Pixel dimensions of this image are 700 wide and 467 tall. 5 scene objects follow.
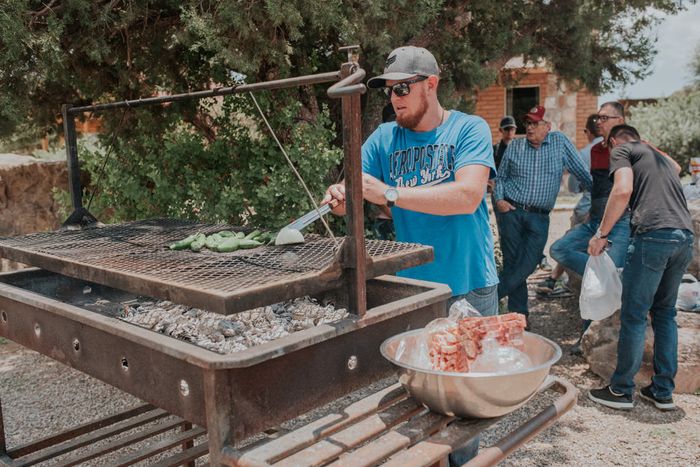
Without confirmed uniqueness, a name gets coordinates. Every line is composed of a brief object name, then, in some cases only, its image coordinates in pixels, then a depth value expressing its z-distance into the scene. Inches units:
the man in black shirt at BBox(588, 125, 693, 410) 161.0
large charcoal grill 67.3
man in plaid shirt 218.4
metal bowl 66.4
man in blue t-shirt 100.0
